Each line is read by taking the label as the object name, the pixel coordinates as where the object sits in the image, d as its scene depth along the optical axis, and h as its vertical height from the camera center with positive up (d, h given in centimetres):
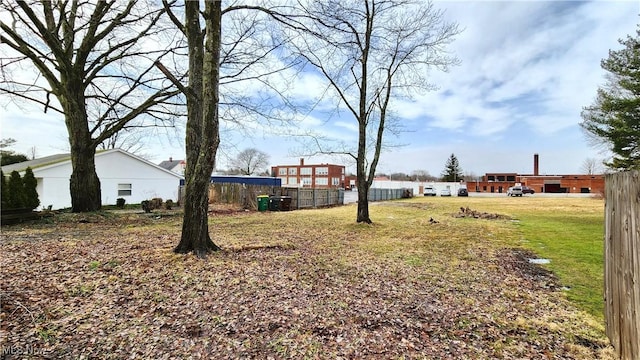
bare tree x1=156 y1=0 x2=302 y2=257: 585 +135
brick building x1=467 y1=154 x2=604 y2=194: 5631 +80
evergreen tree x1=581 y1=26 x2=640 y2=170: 1738 +458
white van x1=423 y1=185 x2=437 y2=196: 4812 -65
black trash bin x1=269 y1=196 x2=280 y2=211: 1966 -102
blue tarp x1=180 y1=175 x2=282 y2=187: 4159 +107
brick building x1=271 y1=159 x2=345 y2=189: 7094 +295
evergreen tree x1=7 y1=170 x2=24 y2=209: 1073 -13
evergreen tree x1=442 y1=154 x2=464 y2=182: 7112 +380
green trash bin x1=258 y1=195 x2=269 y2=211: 1959 -95
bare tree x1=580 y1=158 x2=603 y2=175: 6278 +372
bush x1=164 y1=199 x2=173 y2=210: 1883 -105
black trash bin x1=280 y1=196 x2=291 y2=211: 1997 -101
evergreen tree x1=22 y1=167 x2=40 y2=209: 1150 -7
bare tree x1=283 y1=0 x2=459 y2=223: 1196 +362
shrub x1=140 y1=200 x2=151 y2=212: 1621 -95
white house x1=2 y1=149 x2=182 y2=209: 1758 +62
